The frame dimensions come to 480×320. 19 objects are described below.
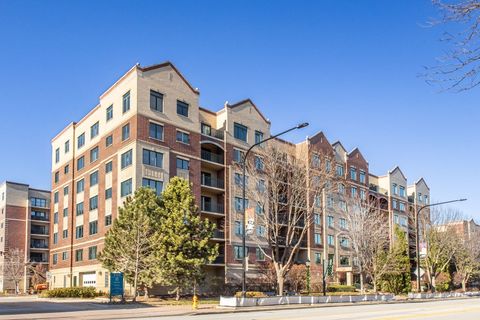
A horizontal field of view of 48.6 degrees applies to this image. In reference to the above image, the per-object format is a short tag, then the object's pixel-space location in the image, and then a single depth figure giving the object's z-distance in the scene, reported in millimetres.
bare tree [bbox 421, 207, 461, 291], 69438
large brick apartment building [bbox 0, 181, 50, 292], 88812
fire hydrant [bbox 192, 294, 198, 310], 30188
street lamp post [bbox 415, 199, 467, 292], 49594
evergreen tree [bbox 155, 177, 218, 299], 40938
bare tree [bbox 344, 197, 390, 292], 52866
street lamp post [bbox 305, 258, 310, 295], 54747
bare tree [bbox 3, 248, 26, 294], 80812
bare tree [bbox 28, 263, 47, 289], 81275
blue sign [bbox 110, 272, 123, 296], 34625
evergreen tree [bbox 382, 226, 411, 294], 65375
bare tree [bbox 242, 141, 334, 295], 42375
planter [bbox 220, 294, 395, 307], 32062
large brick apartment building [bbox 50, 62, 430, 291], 50312
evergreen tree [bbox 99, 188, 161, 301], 40562
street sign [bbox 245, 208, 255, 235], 30203
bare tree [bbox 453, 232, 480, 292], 74562
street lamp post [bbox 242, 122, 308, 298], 27438
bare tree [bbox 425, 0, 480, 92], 6875
